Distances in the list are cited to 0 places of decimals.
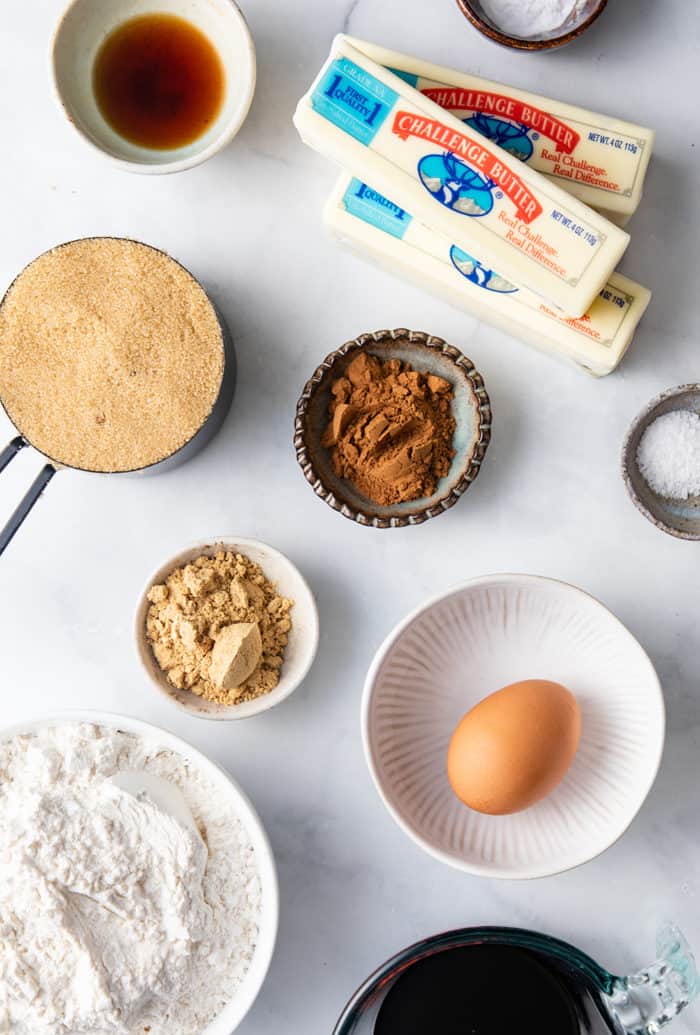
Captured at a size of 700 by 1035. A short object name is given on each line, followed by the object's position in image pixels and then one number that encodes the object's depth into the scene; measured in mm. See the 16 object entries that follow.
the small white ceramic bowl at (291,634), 595
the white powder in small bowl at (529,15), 593
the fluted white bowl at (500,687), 585
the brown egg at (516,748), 558
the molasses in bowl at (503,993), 561
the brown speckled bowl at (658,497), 592
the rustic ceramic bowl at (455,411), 595
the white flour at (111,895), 545
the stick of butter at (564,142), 581
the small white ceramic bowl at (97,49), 589
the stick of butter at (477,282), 582
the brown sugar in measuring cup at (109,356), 575
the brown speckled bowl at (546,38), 589
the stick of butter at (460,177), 558
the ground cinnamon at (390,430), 590
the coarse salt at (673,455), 594
